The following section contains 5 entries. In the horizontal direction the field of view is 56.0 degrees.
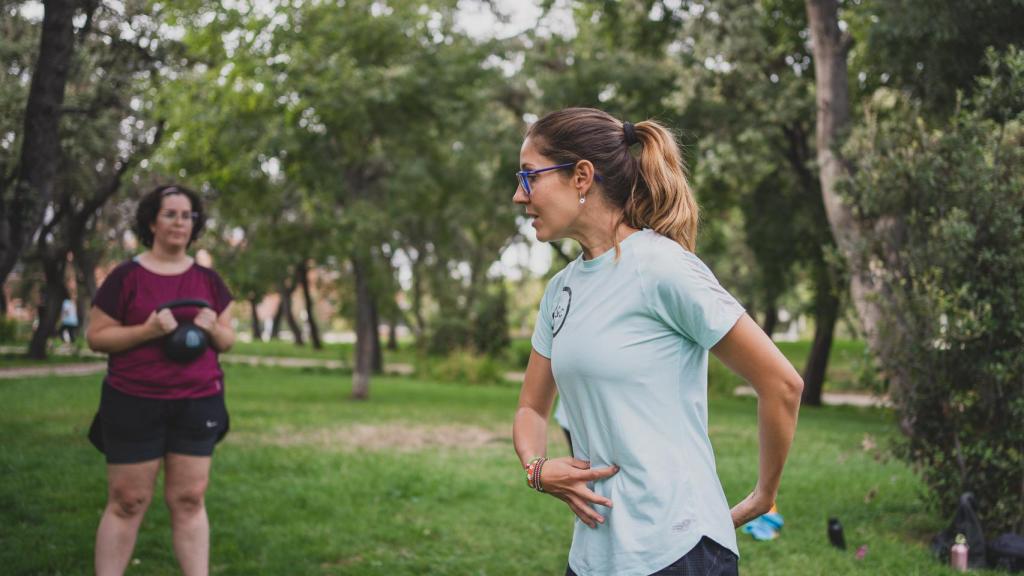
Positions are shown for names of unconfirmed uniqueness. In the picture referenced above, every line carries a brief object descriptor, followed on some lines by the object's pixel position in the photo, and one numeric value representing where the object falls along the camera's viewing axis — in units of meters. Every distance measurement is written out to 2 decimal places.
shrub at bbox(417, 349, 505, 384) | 26.88
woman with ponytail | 2.12
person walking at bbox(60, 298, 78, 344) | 36.72
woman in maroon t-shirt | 4.27
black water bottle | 6.70
